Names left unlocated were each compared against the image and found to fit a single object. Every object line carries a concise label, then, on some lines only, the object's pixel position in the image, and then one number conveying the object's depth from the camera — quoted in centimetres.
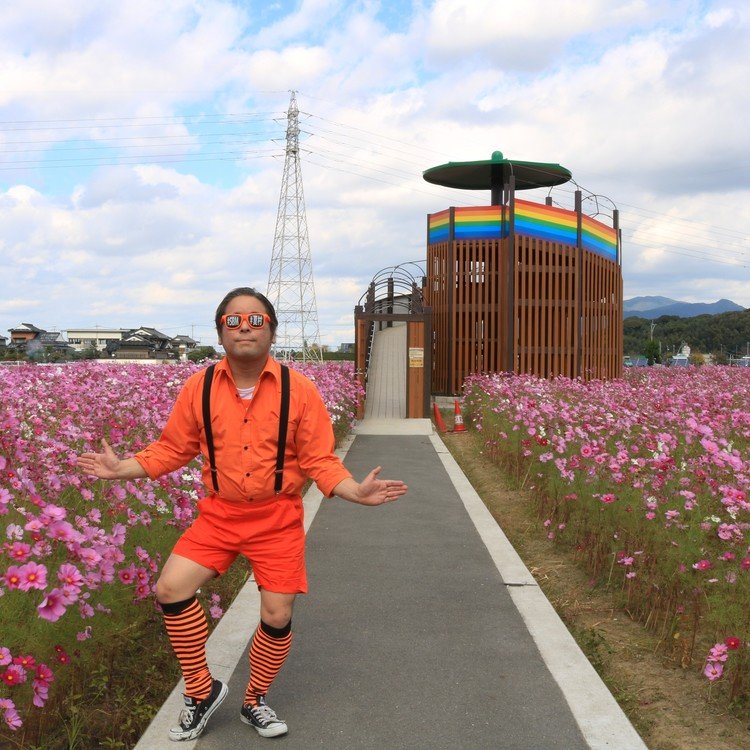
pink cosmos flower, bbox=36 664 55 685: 303
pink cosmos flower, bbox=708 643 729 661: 379
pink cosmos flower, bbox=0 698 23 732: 287
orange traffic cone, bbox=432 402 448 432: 1695
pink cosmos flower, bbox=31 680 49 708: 300
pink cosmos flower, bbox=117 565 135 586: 397
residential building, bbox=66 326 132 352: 11825
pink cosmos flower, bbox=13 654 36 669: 291
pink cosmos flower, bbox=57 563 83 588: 319
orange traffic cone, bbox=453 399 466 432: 1683
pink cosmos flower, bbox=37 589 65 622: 304
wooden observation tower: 2088
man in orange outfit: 341
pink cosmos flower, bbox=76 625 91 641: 367
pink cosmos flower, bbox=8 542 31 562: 315
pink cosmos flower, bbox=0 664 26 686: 287
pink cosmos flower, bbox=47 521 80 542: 325
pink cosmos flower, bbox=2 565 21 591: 299
